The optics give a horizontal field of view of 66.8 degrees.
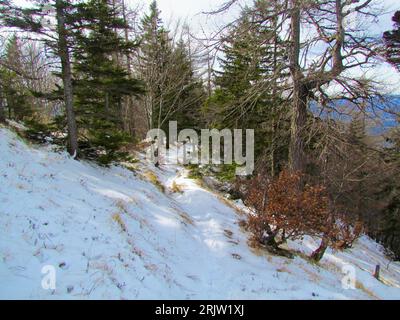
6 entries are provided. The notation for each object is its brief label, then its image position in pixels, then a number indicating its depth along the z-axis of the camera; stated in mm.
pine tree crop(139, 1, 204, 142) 18438
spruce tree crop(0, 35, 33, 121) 18609
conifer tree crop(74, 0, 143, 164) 10767
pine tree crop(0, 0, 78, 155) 9688
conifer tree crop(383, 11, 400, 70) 7413
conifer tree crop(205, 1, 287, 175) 7699
